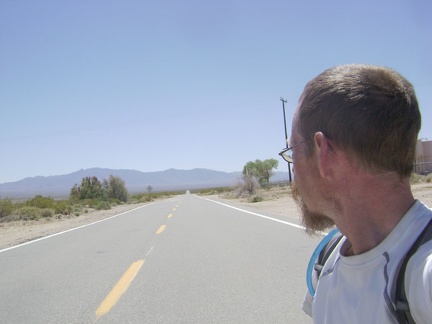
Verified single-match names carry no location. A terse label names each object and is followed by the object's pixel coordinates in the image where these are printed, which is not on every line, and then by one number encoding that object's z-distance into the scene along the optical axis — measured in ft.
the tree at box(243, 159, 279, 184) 378.73
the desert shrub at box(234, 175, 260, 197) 142.72
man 4.39
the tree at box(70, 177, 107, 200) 205.08
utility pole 147.58
